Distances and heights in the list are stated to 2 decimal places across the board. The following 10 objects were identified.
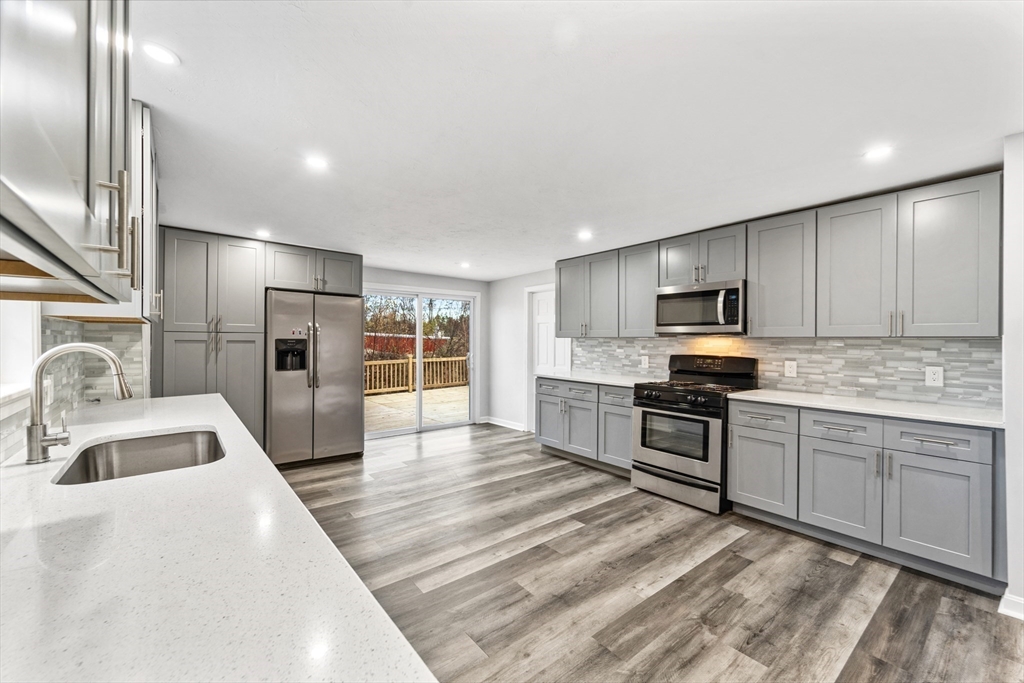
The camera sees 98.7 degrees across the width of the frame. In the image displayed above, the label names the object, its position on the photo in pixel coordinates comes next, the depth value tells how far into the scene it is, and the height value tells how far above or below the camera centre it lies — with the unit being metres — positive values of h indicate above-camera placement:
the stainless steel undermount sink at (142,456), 1.67 -0.48
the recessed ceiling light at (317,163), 2.31 +0.96
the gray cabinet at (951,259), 2.38 +0.48
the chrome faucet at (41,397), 1.30 -0.18
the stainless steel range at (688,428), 3.27 -0.68
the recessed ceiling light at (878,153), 2.18 +0.96
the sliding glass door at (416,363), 5.70 -0.29
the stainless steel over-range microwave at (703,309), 3.38 +0.27
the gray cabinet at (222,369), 3.83 -0.26
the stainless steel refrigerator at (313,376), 4.26 -0.35
